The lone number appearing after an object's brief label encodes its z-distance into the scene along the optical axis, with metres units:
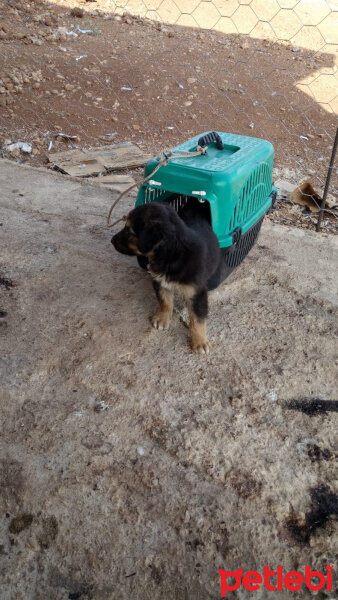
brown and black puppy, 1.98
